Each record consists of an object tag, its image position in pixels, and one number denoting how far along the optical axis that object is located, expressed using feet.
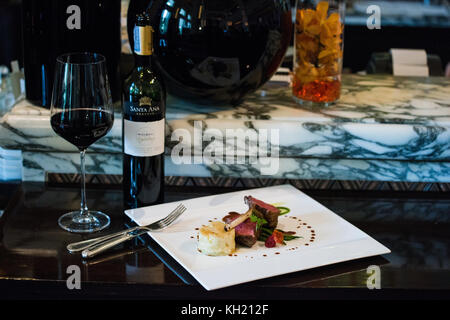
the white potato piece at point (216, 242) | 4.98
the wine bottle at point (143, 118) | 5.29
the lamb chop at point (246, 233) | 5.07
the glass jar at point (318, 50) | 5.88
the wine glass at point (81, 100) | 5.18
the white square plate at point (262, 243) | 4.88
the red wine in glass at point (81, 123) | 5.21
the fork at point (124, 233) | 5.14
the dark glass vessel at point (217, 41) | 5.59
